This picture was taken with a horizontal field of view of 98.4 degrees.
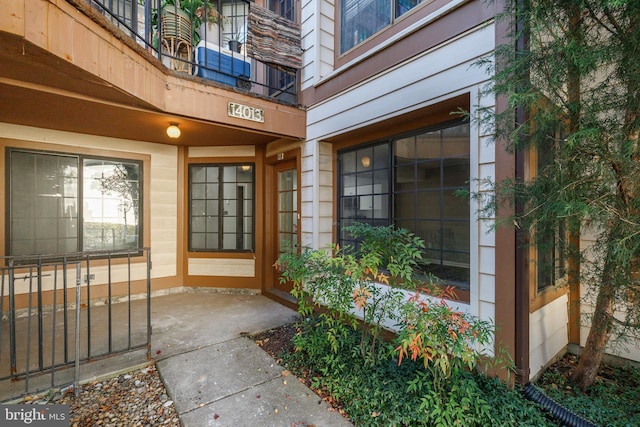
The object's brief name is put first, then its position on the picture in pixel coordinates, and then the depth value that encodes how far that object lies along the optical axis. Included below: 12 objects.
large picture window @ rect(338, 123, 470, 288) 2.54
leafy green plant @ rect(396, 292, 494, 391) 1.63
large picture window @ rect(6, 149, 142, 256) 3.64
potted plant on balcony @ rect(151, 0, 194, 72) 4.36
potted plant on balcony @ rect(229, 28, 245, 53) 5.09
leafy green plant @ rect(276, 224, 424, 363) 2.05
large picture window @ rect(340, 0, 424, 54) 3.01
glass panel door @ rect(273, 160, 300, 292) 4.33
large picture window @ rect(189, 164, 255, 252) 4.86
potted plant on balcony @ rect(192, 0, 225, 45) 4.62
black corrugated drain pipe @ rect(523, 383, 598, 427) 1.77
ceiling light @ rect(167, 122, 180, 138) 3.46
